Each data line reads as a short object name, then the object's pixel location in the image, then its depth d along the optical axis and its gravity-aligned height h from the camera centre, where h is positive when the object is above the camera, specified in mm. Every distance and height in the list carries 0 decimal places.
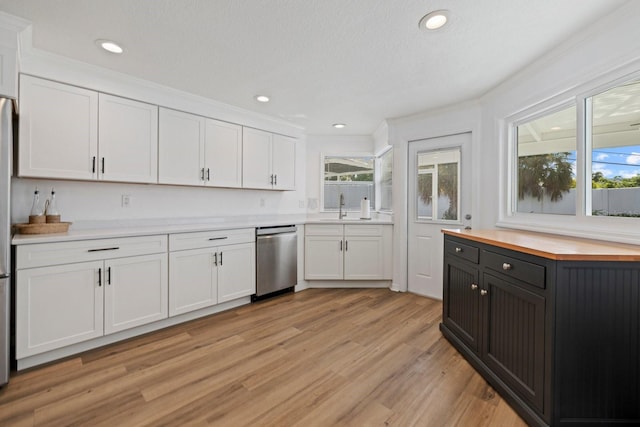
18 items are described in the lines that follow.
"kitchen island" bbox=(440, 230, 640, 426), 1396 -596
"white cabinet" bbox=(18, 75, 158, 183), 2234 +640
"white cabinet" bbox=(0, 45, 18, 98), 1835 +868
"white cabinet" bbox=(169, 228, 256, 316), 2781 -598
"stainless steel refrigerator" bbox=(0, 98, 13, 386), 1811 -180
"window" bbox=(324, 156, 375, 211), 4816 +492
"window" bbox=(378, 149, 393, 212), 4328 +499
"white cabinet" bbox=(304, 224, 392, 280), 4035 -515
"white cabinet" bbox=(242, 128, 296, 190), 3708 +695
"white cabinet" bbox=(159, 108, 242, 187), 2977 +668
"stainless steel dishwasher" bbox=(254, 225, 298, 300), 3510 -606
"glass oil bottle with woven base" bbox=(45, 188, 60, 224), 2389 -9
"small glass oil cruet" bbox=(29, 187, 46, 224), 2305 -27
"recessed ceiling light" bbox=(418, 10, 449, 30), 1758 +1214
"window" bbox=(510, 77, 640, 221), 1812 +430
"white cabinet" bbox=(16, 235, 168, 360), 2006 -624
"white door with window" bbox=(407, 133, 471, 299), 3422 +167
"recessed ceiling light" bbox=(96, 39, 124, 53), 2119 +1219
